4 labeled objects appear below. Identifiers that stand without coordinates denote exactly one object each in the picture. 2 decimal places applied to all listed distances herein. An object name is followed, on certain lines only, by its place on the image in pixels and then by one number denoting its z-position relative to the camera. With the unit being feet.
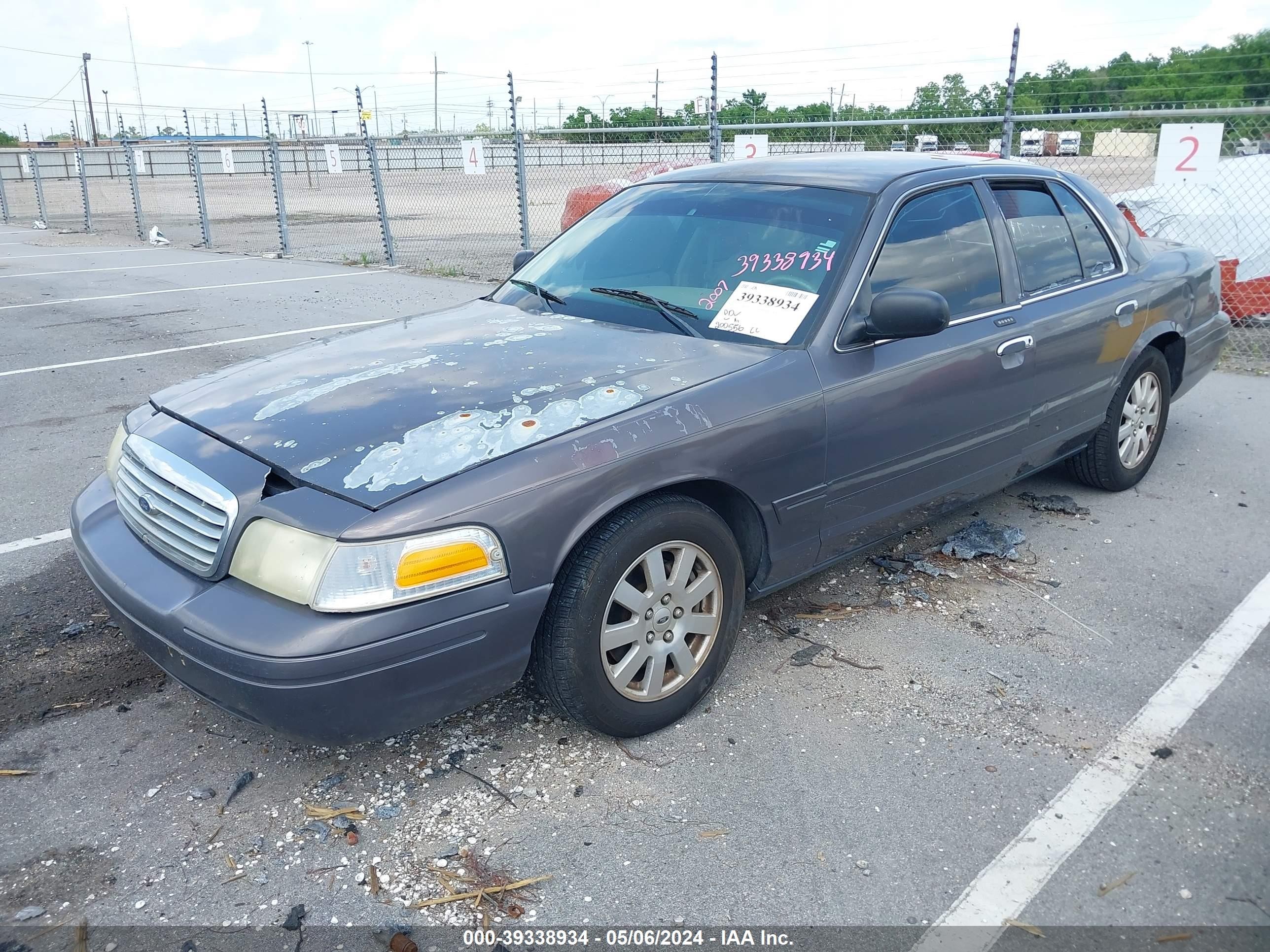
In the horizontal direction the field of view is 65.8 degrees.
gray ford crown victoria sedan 8.08
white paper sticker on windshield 10.91
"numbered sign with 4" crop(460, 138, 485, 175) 45.83
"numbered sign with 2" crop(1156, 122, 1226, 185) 26.27
